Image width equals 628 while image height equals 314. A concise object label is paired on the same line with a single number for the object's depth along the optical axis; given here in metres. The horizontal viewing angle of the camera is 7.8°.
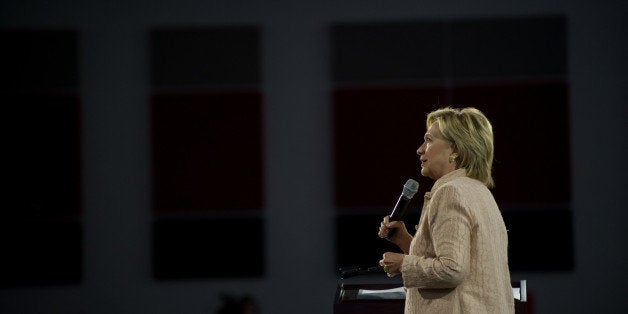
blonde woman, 14.36
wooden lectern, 15.62
